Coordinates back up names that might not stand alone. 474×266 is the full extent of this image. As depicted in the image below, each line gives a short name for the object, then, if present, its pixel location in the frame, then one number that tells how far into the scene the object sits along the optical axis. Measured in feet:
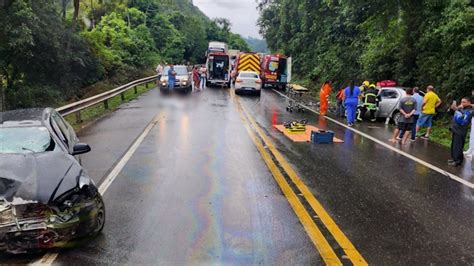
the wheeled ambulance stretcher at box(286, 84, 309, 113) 69.97
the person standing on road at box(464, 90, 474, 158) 36.24
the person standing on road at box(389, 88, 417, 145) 42.78
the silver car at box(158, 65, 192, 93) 101.04
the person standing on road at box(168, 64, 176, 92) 99.91
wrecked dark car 15.57
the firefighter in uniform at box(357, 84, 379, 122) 59.06
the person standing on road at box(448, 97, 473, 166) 33.78
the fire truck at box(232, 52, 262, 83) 127.65
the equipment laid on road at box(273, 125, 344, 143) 42.45
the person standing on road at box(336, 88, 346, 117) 66.44
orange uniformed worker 66.10
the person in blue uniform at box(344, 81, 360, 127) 55.21
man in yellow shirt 47.29
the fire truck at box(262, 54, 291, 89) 124.52
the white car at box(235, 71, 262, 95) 96.63
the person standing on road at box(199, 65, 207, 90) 120.06
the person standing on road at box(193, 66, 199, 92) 115.24
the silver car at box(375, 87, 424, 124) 57.69
